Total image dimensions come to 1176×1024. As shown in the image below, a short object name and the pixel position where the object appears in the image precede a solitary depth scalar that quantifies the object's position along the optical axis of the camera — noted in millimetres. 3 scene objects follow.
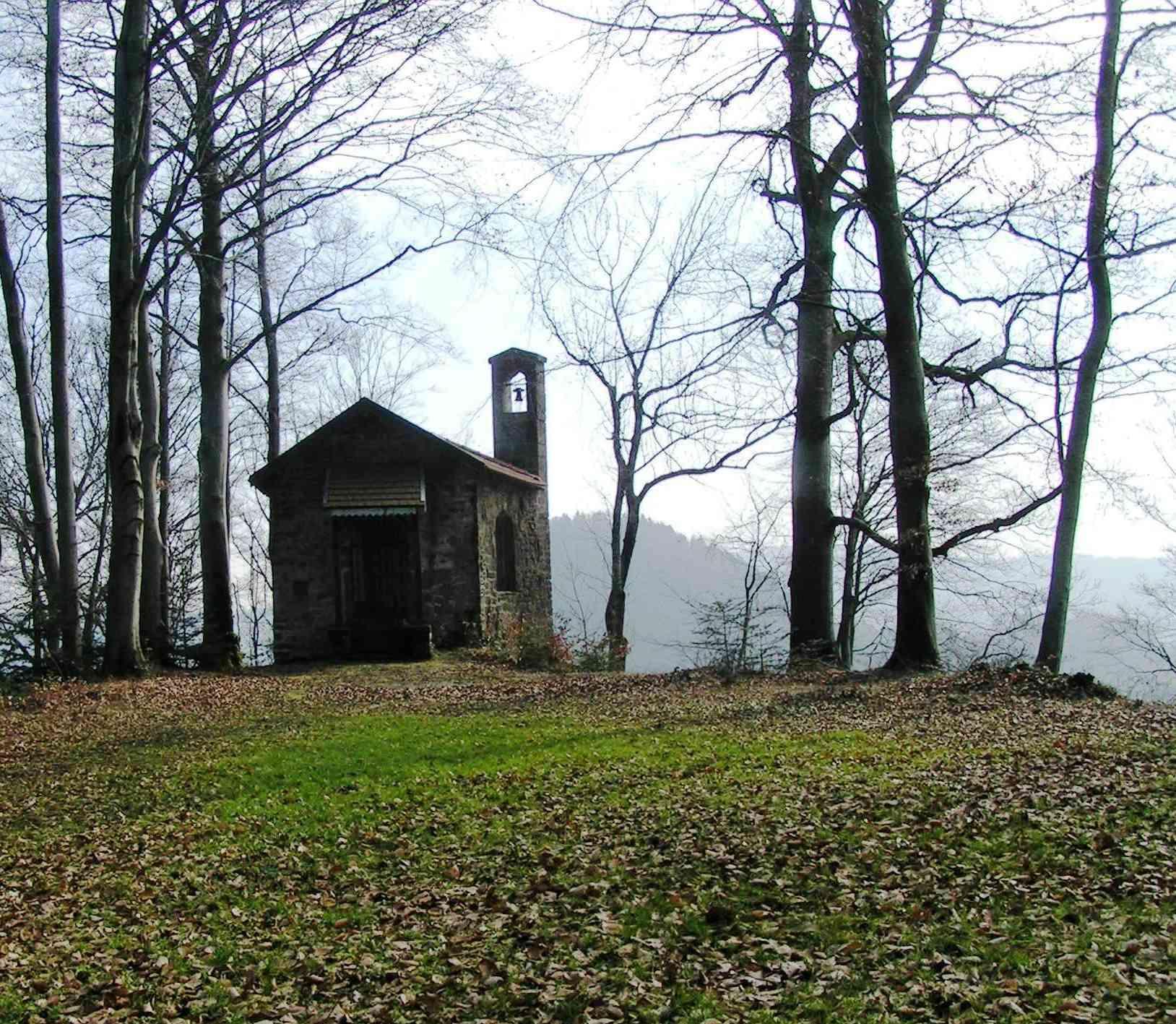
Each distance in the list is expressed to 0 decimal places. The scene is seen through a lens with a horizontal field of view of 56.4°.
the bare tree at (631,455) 25078
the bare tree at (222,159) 13719
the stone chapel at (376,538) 20922
